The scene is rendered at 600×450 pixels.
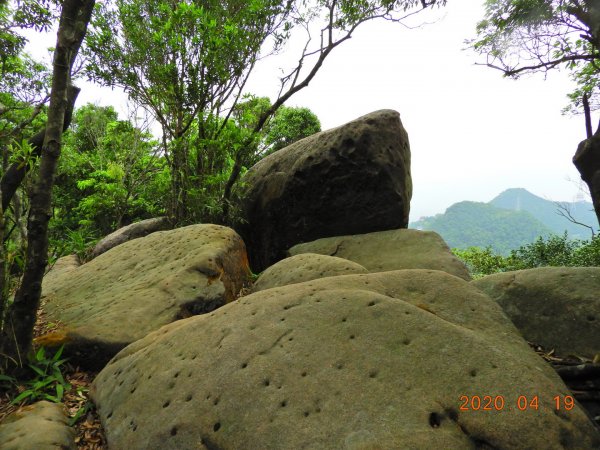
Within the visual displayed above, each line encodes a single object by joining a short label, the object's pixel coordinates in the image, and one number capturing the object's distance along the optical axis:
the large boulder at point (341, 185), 6.81
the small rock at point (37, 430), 2.48
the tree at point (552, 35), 6.75
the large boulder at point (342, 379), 2.08
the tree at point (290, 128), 16.34
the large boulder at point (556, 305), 3.31
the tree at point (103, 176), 13.59
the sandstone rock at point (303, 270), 4.52
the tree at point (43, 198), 3.44
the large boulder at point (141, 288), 4.07
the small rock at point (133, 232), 9.20
